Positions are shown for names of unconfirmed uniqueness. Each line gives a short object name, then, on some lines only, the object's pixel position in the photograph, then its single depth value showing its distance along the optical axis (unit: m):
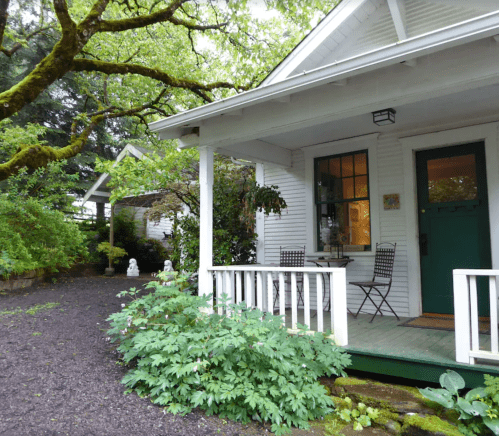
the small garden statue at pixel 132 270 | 11.02
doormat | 4.10
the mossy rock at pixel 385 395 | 2.85
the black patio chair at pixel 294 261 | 5.84
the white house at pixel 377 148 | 3.43
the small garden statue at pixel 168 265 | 9.23
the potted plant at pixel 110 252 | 10.77
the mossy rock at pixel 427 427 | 2.53
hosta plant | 2.49
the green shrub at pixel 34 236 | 7.25
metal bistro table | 5.02
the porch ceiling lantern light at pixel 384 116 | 4.21
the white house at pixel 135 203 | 10.22
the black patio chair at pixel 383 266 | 4.88
